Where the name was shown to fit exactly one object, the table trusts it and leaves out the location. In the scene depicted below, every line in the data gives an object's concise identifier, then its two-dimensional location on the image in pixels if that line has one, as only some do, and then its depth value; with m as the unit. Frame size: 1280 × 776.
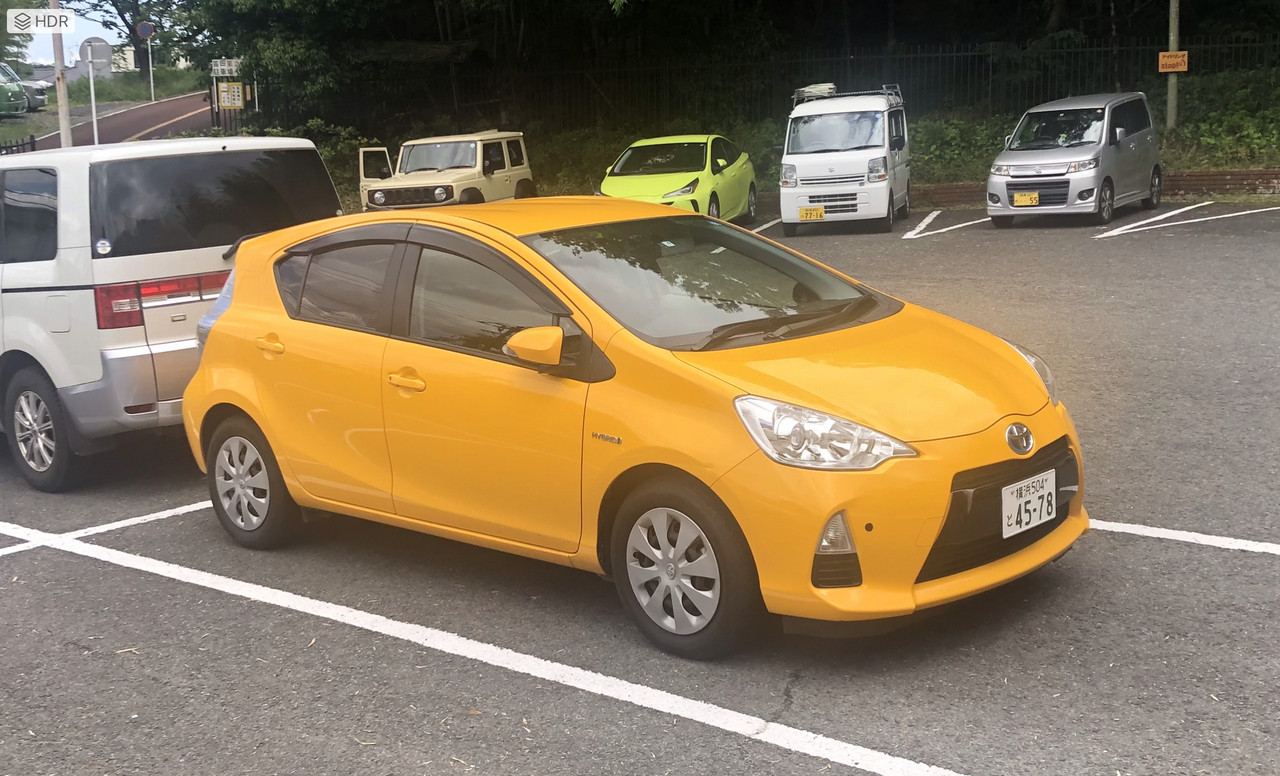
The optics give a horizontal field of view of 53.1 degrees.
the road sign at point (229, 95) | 27.97
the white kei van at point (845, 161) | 18.38
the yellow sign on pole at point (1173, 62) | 20.83
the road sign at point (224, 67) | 27.19
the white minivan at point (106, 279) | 7.05
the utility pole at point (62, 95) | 18.69
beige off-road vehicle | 21.23
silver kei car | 17.28
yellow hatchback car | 4.23
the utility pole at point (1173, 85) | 21.44
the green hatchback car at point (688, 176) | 18.58
